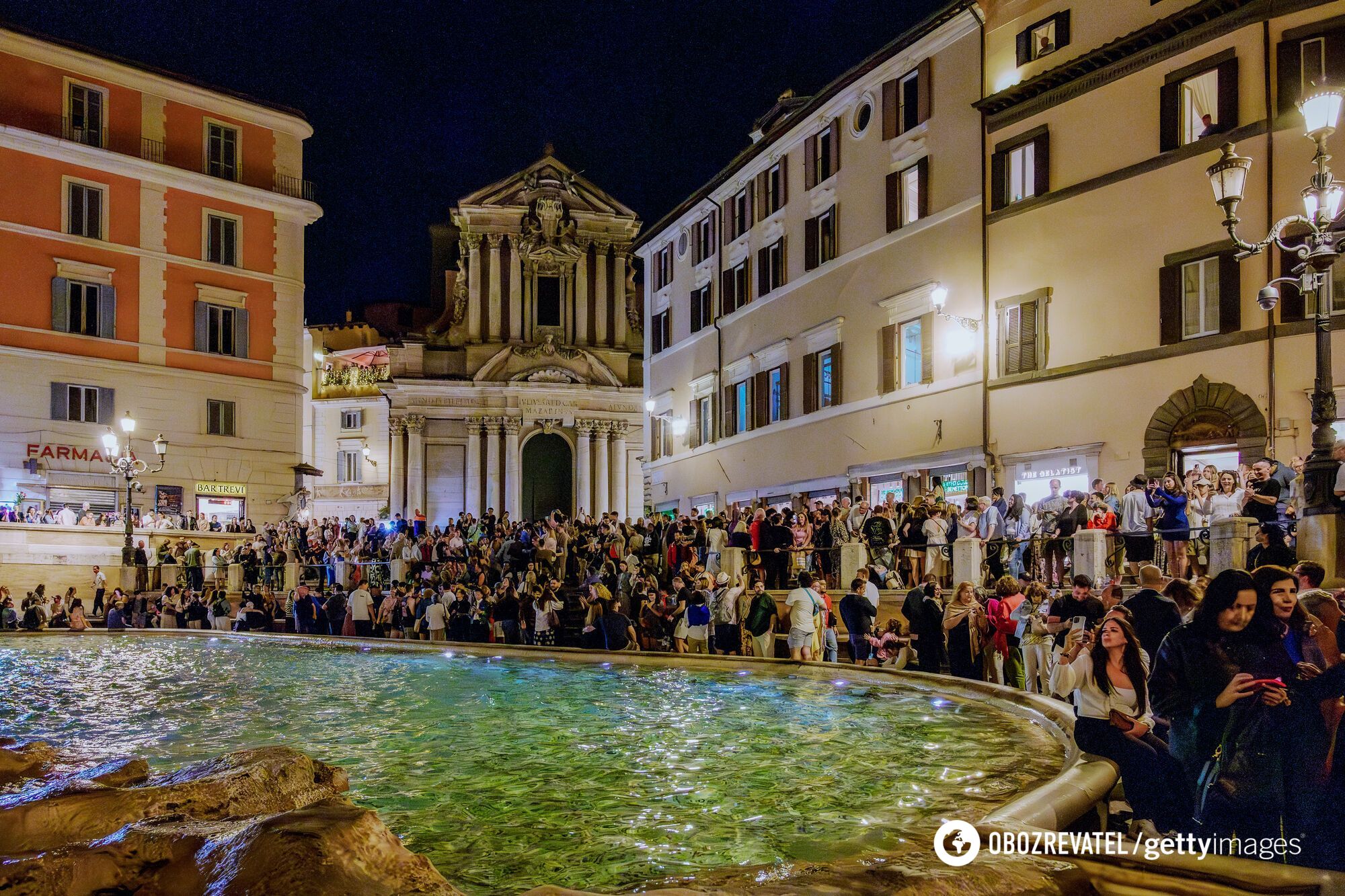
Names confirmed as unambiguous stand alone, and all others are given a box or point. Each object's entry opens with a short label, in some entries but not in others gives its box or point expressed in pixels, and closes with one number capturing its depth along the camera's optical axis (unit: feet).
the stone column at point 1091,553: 46.47
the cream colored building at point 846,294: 75.10
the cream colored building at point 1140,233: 55.16
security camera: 42.37
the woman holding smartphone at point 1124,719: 18.43
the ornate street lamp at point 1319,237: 37.01
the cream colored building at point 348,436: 195.93
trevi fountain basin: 18.70
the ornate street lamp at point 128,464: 86.12
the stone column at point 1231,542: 40.81
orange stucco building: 110.83
